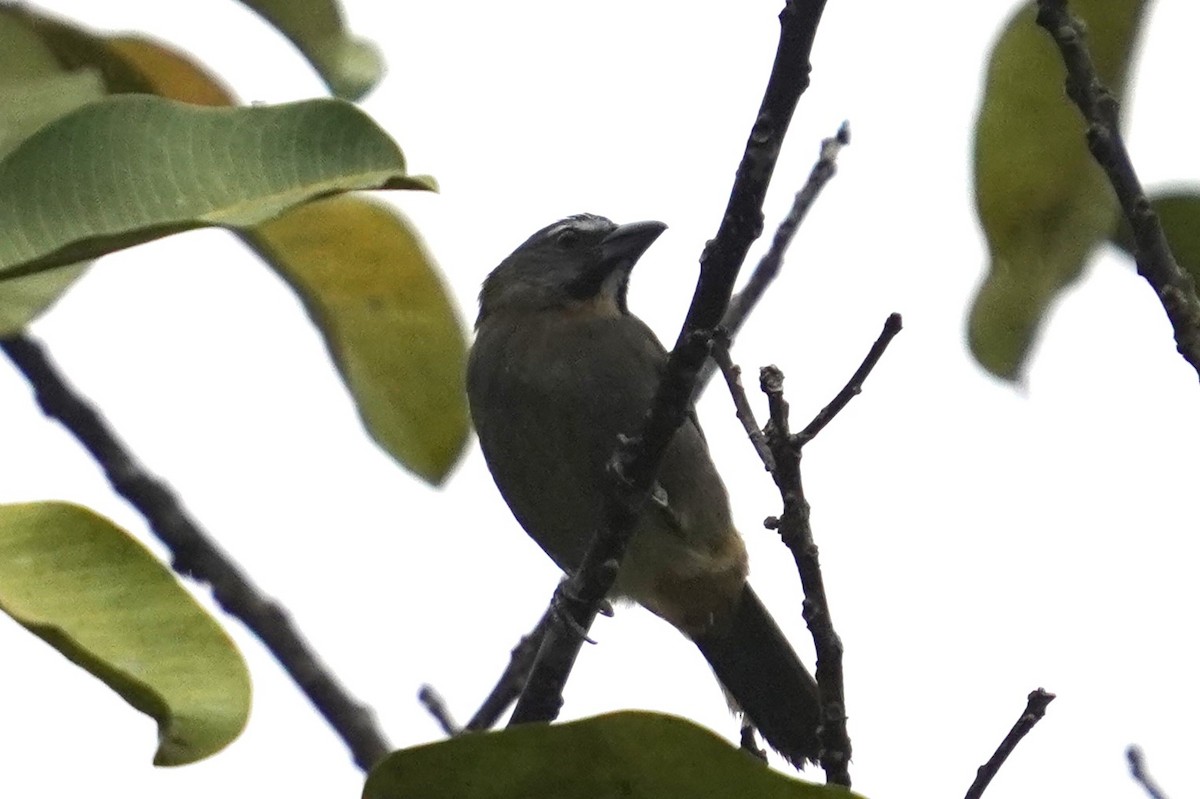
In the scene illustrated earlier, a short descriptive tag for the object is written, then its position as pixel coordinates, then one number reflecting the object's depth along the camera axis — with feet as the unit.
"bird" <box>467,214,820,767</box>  30.53
